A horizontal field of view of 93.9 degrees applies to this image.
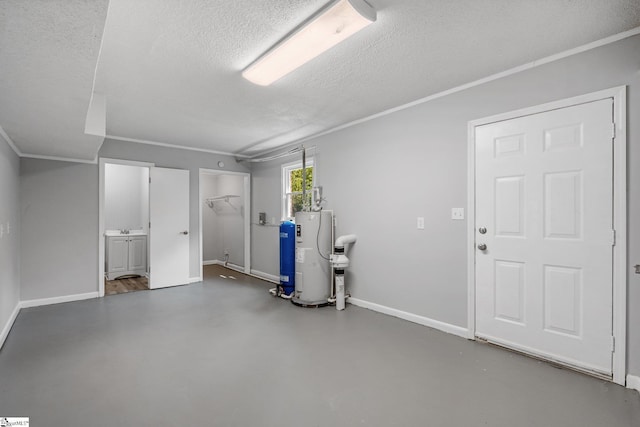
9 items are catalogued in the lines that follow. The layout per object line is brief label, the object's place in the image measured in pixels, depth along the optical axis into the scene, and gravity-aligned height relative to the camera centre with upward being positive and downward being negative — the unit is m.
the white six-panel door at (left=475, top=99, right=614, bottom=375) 2.24 -0.17
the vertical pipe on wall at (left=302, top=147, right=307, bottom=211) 4.66 +0.50
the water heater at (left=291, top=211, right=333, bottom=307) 4.05 -0.66
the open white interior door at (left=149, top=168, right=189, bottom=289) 5.02 -0.26
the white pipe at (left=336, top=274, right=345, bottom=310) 3.89 -1.03
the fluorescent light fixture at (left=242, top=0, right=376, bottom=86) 1.79 +1.20
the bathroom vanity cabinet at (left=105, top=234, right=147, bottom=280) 5.64 -0.84
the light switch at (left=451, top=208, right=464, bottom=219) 3.03 +0.00
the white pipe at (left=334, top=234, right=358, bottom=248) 3.93 -0.36
